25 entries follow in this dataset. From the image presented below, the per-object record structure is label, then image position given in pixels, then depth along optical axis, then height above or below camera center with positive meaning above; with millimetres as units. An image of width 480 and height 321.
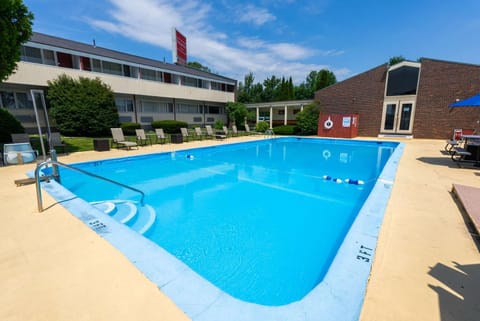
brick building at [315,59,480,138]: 15312 +2008
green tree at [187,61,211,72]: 48350 +13353
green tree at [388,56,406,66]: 47169 +14012
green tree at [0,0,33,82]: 6727 +3114
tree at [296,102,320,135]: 20641 +431
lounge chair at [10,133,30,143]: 7785 -524
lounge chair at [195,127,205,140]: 16094 -769
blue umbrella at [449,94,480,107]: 6323 +608
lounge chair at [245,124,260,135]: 20806 -920
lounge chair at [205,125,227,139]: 16250 -869
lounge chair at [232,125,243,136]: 19269 -840
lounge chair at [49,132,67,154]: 9049 -654
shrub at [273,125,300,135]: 22141 -783
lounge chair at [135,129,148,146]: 12075 -672
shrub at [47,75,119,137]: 13953 +1215
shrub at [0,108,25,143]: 9352 -94
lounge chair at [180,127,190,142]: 15380 -721
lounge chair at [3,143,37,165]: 7020 -995
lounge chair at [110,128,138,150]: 10834 -655
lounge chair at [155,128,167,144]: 13289 -674
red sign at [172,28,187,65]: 28917 +10427
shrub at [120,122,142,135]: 16625 -300
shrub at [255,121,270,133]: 22938 -470
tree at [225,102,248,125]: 26516 +1338
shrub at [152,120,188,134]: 19891 -182
